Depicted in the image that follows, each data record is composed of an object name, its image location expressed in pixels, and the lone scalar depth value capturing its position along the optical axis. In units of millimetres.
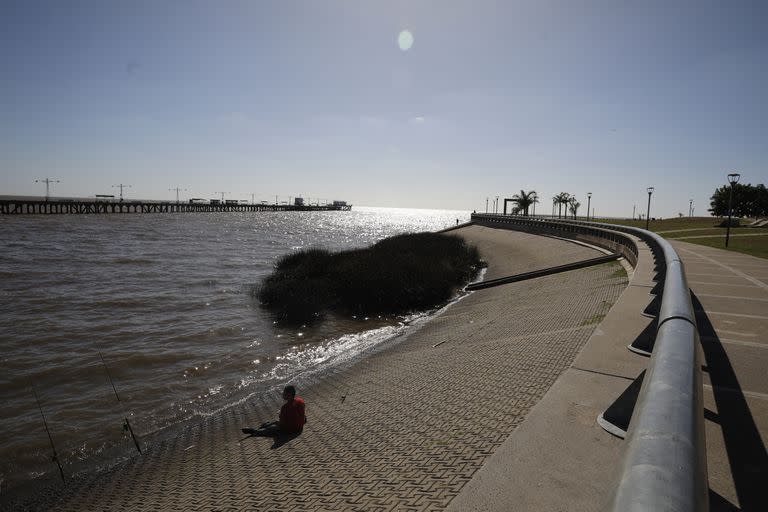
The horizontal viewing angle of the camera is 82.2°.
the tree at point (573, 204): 106194
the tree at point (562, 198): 103688
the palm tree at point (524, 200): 90688
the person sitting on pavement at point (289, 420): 7638
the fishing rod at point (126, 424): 8422
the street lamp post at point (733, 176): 25397
